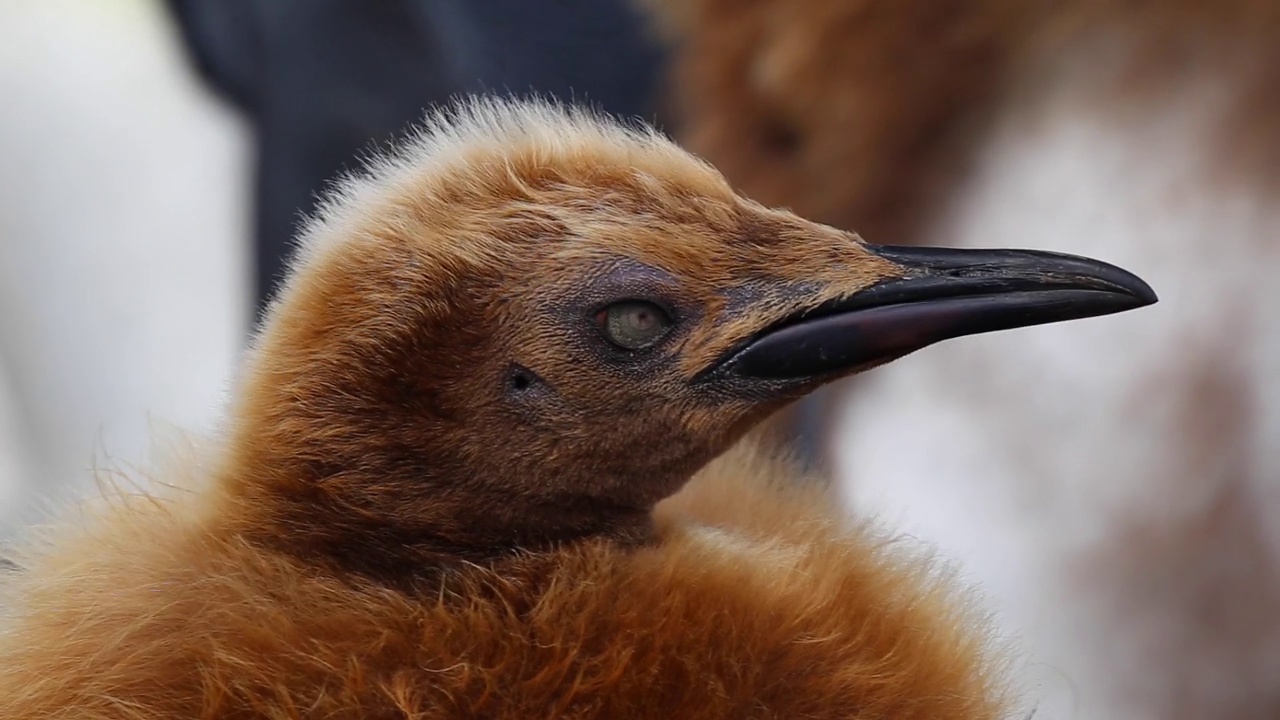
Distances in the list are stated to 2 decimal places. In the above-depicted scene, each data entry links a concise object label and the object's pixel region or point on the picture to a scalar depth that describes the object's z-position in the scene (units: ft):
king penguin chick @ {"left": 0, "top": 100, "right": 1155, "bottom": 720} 7.48
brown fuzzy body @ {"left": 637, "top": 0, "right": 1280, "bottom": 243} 8.45
